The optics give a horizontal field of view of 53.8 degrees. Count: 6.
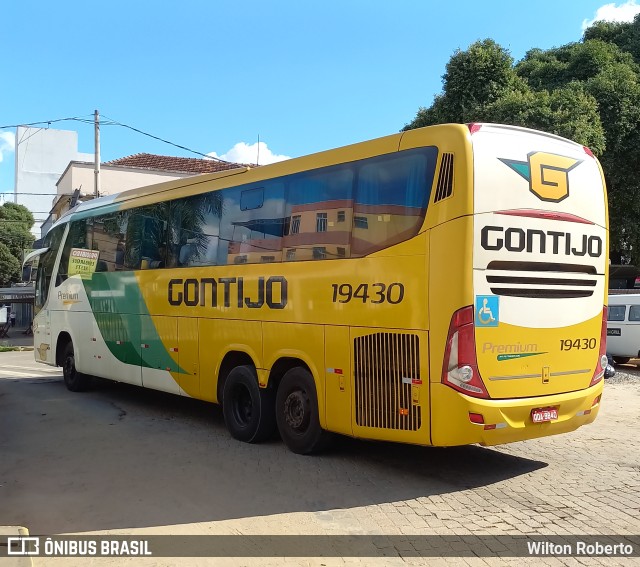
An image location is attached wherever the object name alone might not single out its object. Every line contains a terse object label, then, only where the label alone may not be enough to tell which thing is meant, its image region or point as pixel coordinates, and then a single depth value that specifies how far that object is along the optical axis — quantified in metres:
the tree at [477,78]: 19.08
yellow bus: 5.73
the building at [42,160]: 73.51
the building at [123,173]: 30.31
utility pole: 24.23
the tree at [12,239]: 47.84
